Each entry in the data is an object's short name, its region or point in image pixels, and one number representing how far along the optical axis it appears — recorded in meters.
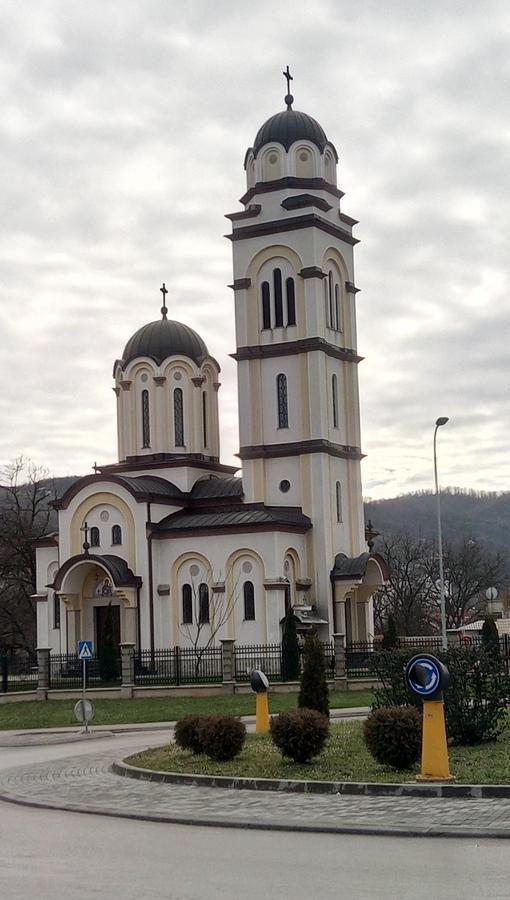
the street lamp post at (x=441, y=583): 38.56
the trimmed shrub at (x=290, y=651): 38.97
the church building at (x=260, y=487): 46.34
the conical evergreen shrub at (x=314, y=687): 21.23
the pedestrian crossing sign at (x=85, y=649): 27.95
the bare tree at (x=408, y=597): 75.50
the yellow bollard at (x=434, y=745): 13.64
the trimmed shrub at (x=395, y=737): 14.95
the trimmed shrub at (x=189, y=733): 17.50
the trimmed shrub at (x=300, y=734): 16.05
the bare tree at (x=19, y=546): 59.00
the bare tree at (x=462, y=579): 82.44
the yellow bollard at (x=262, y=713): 21.52
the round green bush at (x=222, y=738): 16.84
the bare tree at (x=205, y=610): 45.91
